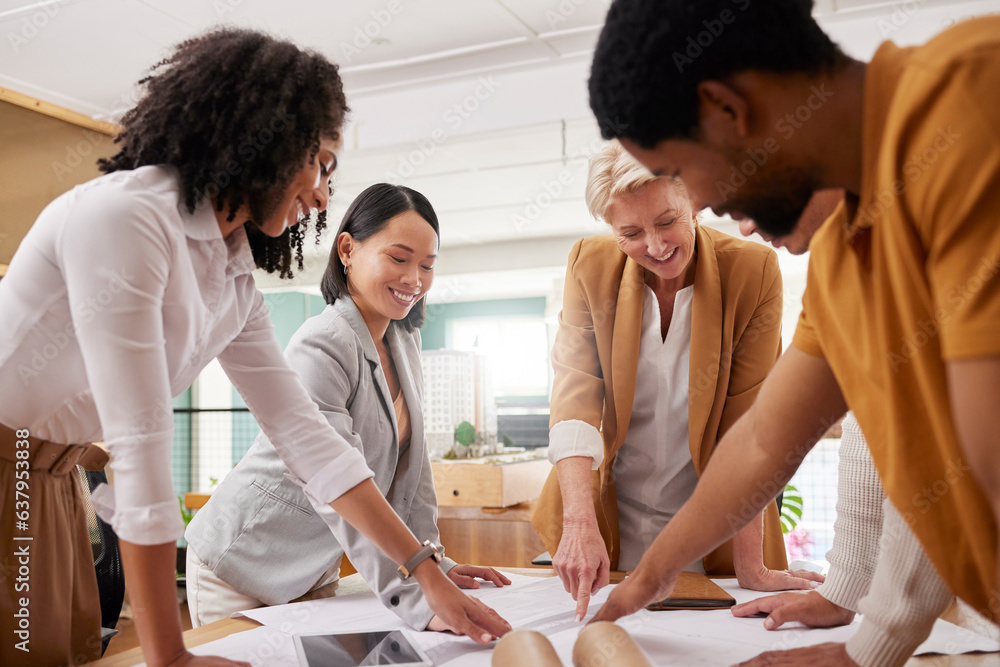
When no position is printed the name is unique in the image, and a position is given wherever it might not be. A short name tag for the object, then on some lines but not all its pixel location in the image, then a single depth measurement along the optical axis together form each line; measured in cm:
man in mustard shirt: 50
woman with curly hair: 76
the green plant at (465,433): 376
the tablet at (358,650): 96
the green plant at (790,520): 386
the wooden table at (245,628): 95
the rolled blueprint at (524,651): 82
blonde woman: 153
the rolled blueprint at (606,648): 79
